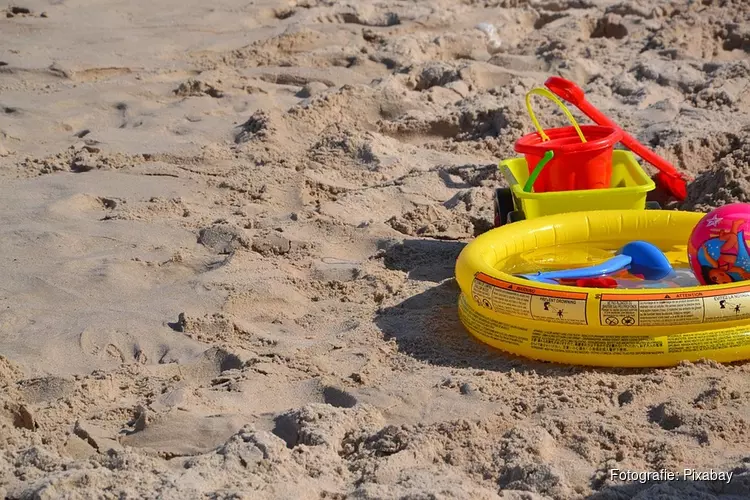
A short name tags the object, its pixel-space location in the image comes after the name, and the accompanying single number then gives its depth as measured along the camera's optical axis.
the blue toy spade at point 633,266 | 3.33
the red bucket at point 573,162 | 3.60
